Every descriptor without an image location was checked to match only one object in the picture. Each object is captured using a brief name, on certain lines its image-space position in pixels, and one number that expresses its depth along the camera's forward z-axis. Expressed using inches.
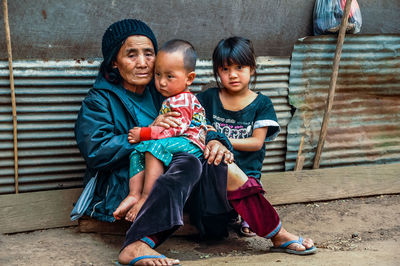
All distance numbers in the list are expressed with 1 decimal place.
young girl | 138.6
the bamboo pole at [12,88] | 137.3
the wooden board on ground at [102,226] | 143.5
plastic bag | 169.2
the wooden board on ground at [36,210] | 145.9
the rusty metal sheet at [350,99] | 173.6
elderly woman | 125.6
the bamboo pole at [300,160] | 177.8
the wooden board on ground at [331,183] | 174.2
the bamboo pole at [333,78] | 165.8
